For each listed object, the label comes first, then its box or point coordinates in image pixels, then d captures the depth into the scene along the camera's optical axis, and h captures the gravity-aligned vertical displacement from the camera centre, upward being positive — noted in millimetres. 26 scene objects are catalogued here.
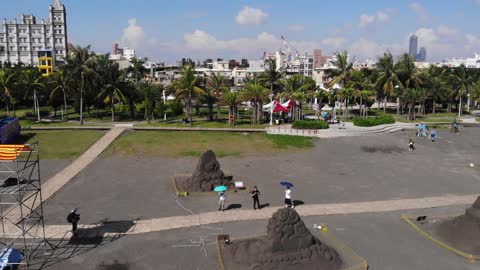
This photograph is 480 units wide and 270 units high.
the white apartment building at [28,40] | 157000 +21191
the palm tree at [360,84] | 62406 +2729
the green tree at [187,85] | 52844 +1495
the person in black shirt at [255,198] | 22500 -5766
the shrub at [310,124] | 49156 -3220
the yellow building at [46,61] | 114438 +9269
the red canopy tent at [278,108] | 54753 -1362
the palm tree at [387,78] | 71438 +4194
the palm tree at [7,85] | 55406 +988
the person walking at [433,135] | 44844 -3827
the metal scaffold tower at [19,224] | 16000 -6776
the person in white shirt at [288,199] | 22328 -5734
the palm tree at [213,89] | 59156 +1184
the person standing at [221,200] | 22234 -5867
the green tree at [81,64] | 51850 +3926
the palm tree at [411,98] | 61219 +507
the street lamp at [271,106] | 53828 -1171
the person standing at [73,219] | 18875 -6088
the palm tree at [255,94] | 53000 +492
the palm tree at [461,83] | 72125 +3771
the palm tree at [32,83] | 58938 +1385
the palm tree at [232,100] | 53250 -396
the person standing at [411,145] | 39750 -4476
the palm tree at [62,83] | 60719 +1595
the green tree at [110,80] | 58469 +2128
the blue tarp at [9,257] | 14598 -6345
